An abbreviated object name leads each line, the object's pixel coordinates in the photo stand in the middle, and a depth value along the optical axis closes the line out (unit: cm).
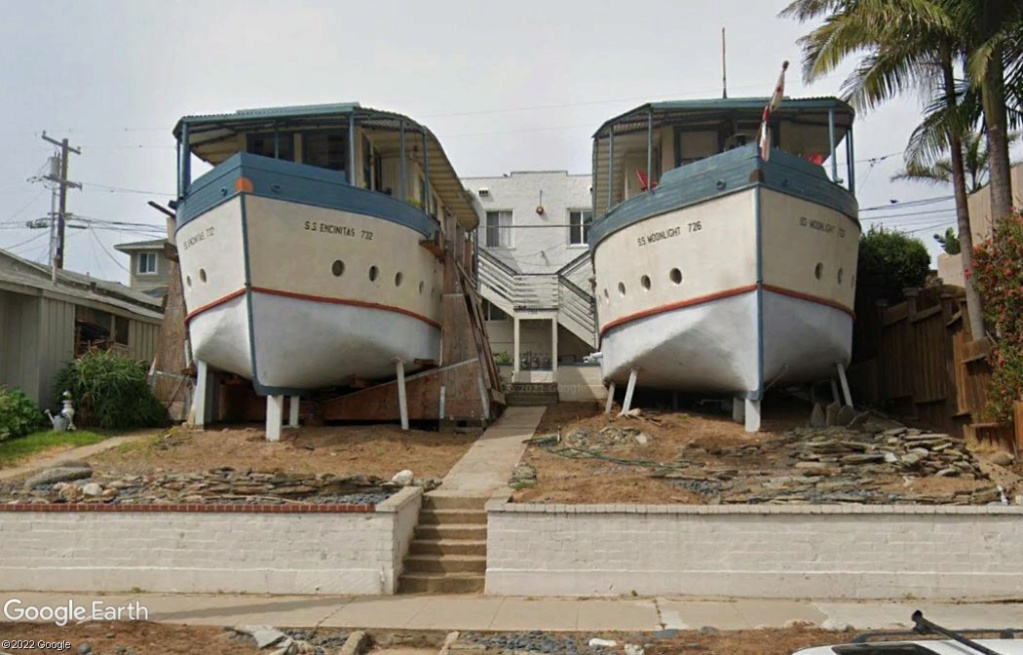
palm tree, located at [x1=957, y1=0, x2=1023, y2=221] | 1276
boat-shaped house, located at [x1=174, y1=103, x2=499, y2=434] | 1452
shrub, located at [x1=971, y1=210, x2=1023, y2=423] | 1180
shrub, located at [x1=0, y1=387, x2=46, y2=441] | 1595
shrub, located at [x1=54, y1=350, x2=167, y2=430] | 1750
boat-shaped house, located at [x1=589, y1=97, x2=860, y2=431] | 1399
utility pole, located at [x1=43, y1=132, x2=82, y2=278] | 3284
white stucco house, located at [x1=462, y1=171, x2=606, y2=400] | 2425
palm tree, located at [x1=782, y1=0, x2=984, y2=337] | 1334
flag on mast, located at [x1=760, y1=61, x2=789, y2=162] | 1338
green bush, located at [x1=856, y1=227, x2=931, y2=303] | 1973
